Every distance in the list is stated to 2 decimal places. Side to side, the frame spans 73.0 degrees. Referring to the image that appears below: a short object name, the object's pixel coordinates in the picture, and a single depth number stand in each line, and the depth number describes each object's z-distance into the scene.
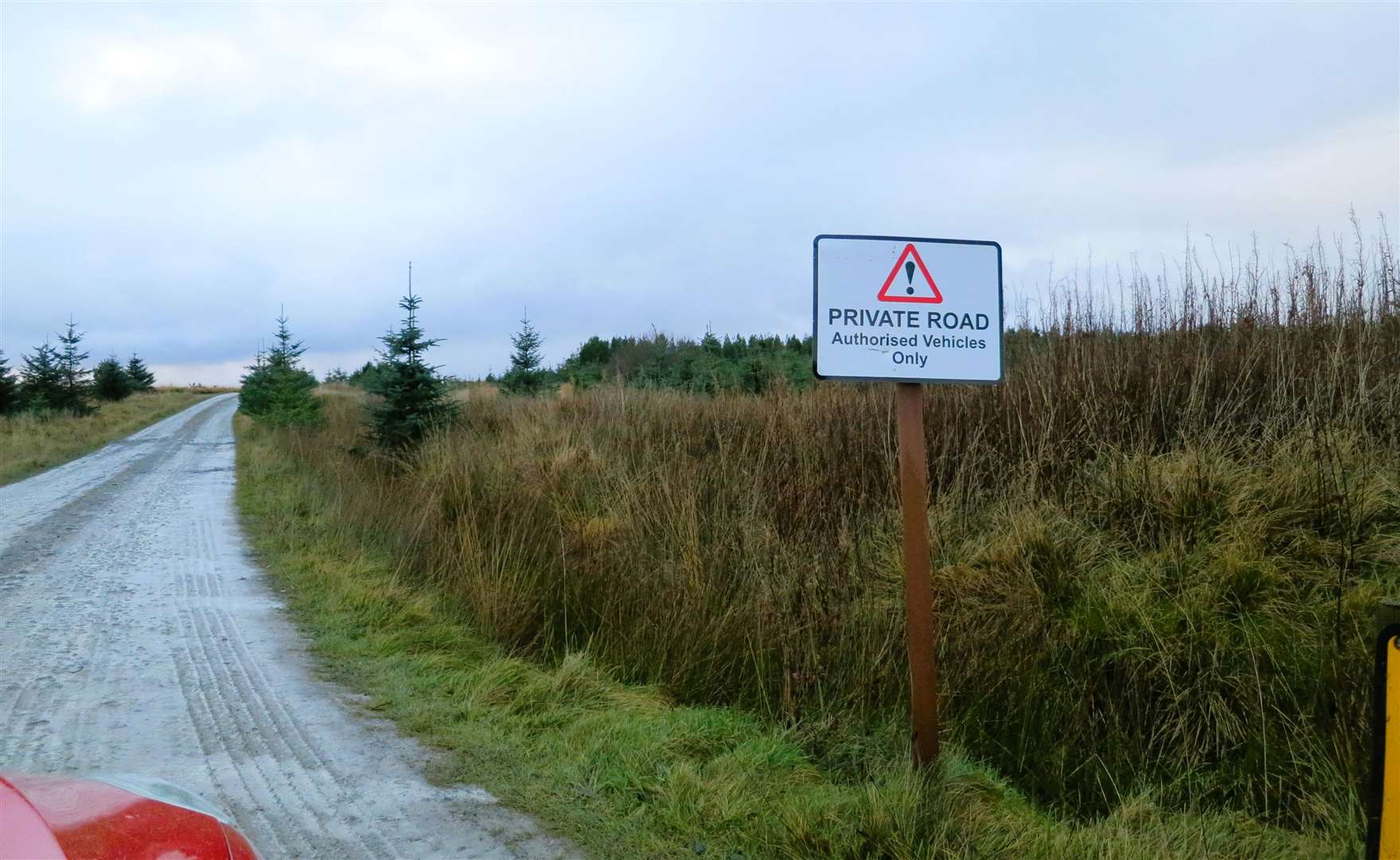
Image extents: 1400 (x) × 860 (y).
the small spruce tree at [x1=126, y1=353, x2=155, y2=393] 59.06
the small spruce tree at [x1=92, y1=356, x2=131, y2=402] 49.72
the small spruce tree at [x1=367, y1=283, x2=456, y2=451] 13.81
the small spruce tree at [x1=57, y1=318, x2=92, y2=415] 37.81
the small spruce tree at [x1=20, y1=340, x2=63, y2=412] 36.56
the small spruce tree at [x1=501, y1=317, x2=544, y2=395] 19.64
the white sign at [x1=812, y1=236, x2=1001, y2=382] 3.85
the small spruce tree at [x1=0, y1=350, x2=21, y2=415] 34.44
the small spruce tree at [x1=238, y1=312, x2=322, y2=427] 22.62
